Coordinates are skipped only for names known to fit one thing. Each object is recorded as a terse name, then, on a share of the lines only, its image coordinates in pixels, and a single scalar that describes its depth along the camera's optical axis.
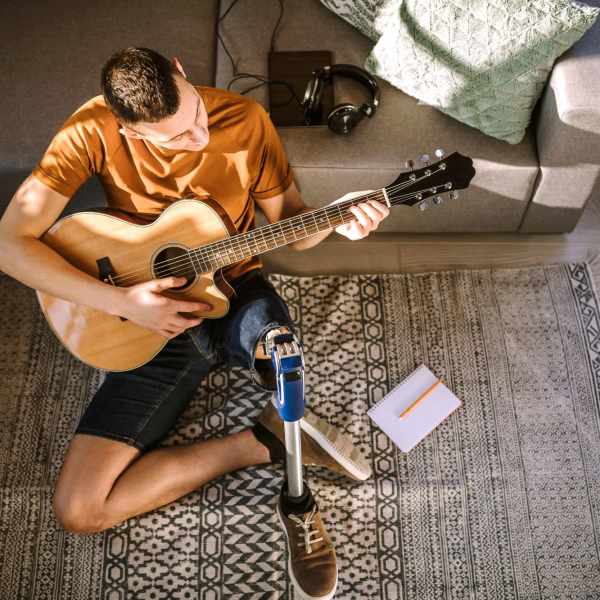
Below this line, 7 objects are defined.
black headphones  1.77
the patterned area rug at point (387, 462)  1.75
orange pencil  1.90
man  1.39
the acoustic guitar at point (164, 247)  1.48
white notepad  1.88
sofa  1.79
